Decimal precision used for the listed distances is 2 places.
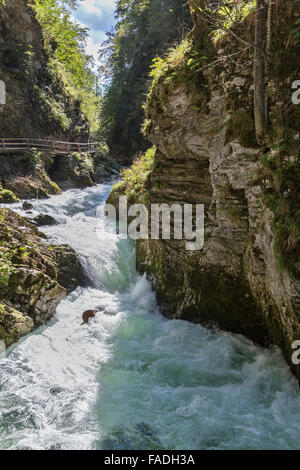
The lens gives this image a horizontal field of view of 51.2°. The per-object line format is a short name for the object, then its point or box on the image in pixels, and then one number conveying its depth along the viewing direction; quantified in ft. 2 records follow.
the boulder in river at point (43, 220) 40.19
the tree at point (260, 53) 16.90
